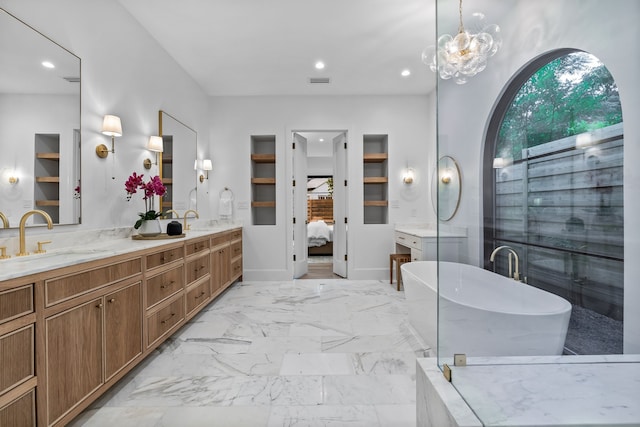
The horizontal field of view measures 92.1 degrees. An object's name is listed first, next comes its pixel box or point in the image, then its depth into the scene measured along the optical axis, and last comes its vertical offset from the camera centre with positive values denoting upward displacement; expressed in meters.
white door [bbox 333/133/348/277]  5.00 +0.12
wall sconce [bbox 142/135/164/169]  3.18 +0.70
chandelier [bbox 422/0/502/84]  1.23 +0.67
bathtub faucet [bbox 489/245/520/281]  1.19 -0.18
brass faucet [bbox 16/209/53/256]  1.68 -0.06
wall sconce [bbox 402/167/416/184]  4.89 +0.57
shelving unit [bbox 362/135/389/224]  5.08 +0.57
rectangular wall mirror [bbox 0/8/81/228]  1.71 +0.54
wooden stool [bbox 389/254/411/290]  4.27 -0.70
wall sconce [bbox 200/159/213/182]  4.56 +0.70
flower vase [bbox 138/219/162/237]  2.68 -0.13
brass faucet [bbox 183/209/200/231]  3.69 -0.12
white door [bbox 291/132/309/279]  5.01 +0.10
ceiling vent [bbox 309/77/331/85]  4.24 +1.84
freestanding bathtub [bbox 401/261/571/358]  1.12 -0.39
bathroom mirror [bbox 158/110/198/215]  3.46 +0.60
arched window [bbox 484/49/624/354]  0.98 +0.09
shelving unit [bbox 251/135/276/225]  5.01 +0.58
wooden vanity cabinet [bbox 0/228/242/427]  1.21 -0.59
